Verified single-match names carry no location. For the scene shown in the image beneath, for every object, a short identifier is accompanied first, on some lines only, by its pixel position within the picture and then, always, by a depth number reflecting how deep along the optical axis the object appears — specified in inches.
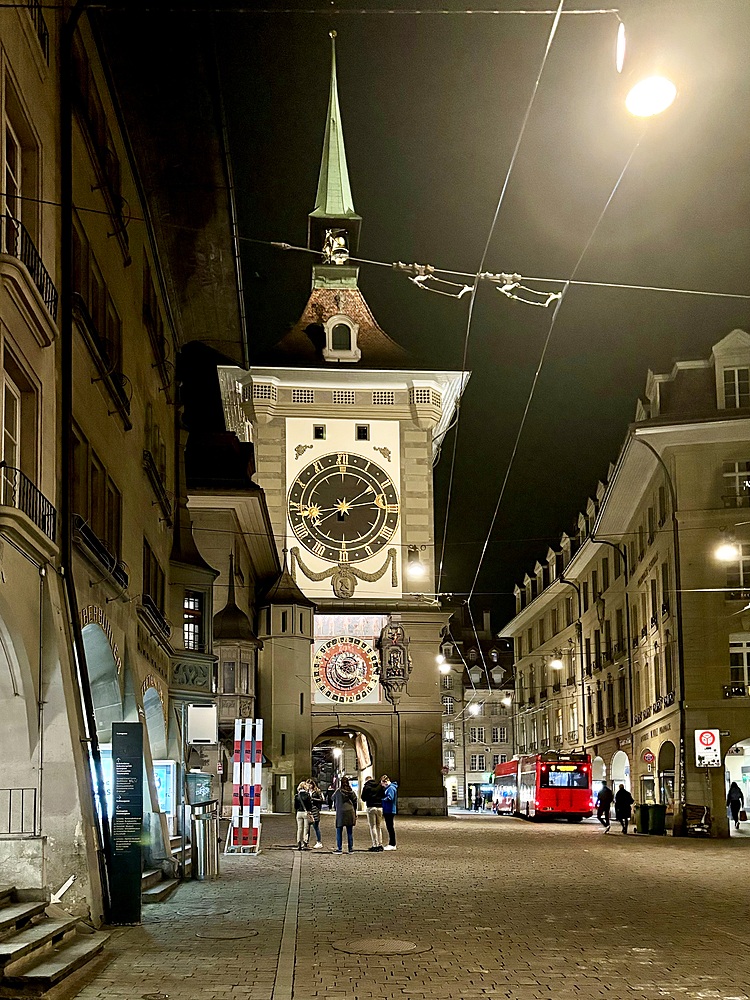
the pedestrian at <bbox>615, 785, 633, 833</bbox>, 1563.7
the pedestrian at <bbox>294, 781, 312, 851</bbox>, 1202.6
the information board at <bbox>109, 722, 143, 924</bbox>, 577.6
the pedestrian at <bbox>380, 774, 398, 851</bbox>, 1215.6
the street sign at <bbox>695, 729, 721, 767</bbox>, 1524.4
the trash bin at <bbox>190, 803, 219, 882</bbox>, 838.5
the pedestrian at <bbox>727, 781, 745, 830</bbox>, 1605.6
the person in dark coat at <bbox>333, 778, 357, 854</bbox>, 1141.1
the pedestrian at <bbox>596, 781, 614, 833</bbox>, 1731.8
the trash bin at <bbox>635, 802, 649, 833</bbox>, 1593.1
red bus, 2107.5
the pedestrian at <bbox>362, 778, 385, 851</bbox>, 1197.1
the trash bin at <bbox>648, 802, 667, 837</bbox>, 1558.8
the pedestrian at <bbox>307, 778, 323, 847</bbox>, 1250.5
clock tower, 2492.6
